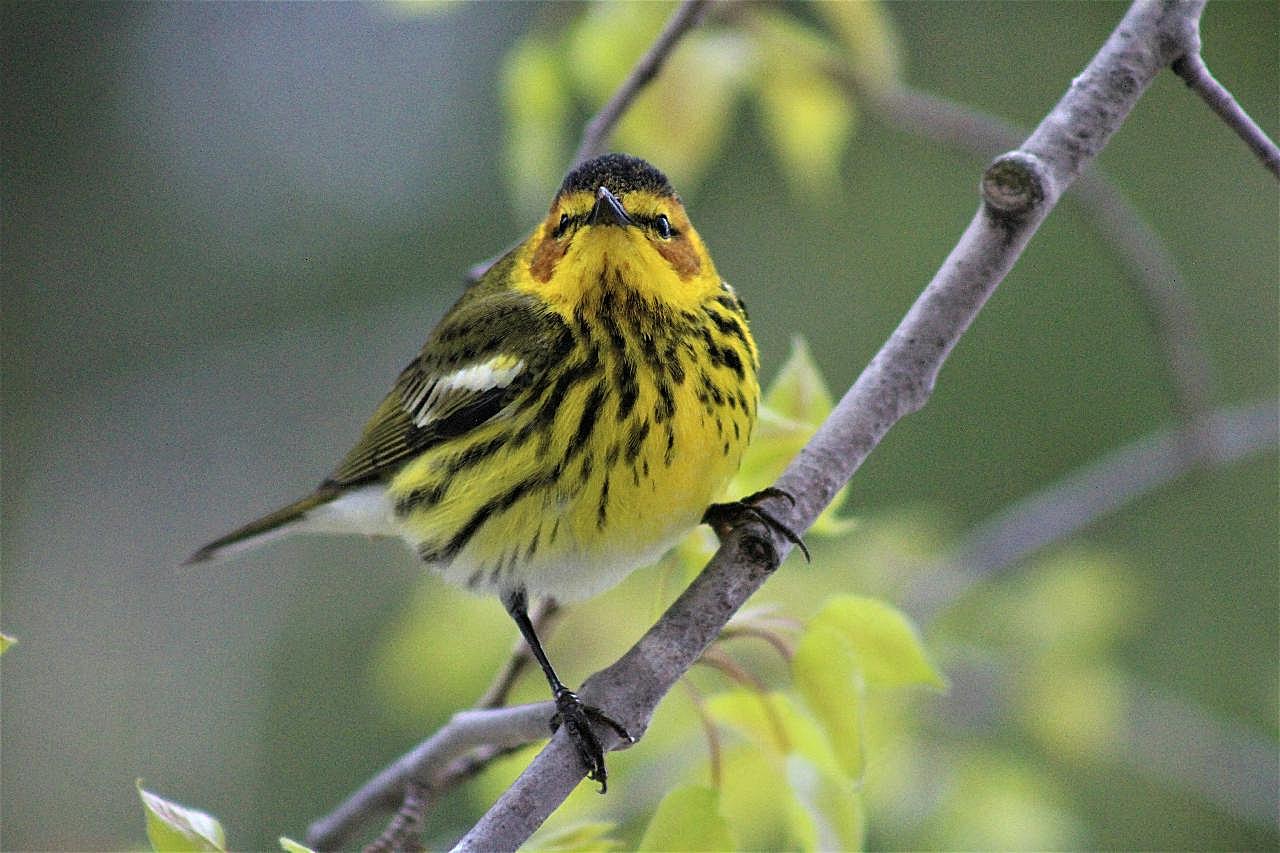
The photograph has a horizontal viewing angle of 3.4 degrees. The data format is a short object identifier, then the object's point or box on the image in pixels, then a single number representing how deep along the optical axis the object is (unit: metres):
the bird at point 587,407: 3.02
